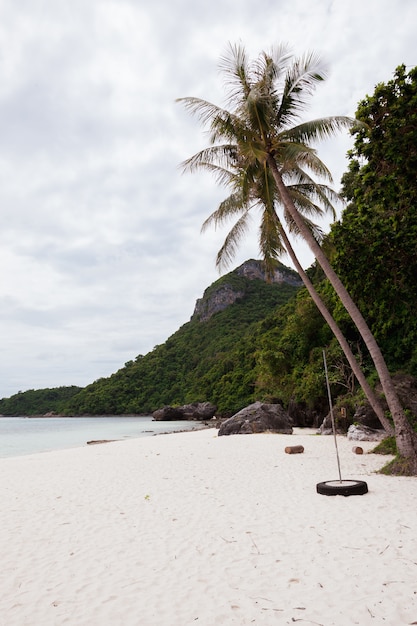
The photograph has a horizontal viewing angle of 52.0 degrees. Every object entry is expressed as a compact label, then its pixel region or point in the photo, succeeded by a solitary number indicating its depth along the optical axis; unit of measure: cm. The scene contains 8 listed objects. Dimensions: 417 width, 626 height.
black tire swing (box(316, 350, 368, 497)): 690
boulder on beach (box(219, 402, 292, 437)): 1935
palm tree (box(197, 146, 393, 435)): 1085
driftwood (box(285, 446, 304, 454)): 1234
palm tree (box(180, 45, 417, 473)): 915
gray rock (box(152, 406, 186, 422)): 5615
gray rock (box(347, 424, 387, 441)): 1494
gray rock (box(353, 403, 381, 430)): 1584
